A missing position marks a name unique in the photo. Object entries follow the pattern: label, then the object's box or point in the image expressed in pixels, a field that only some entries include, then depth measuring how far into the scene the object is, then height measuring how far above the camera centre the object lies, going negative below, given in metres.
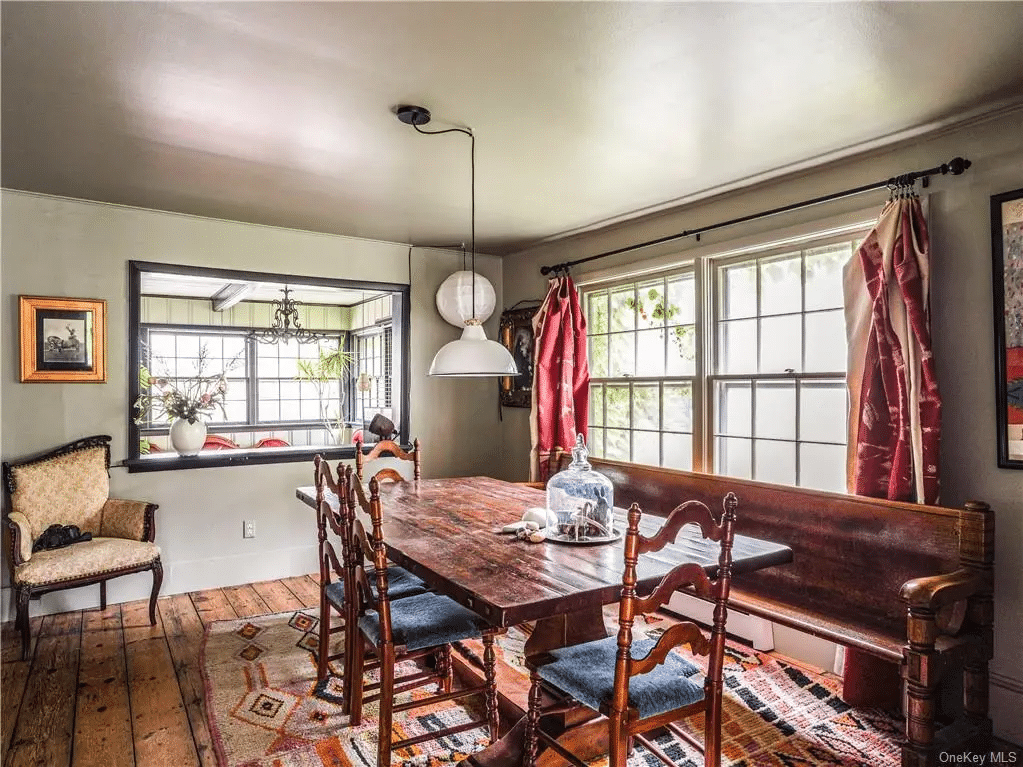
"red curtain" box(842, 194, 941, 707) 2.59 -0.01
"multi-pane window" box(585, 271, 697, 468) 3.93 +0.08
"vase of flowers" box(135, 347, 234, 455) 4.16 -0.21
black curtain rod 2.59 +0.87
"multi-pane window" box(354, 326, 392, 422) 7.69 +0.17
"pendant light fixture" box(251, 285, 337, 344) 7.36 +0.69
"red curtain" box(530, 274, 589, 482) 4.49 +0.03
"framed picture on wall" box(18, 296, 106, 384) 3.64 +0.27
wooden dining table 1.80 -0.60
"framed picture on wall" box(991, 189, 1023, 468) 2.42 +0.23
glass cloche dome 2.40 -0.47
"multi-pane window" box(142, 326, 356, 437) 8.33 +0.17
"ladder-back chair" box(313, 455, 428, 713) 2.45 -0.84
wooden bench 2.13 -0.83
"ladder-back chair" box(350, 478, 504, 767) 2.10 -0.88
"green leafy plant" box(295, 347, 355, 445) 8.52 +0.11
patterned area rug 2.29 -1.35
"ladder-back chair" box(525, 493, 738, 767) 1.67 -0.86
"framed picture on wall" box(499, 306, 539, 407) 5.04 +0.26
